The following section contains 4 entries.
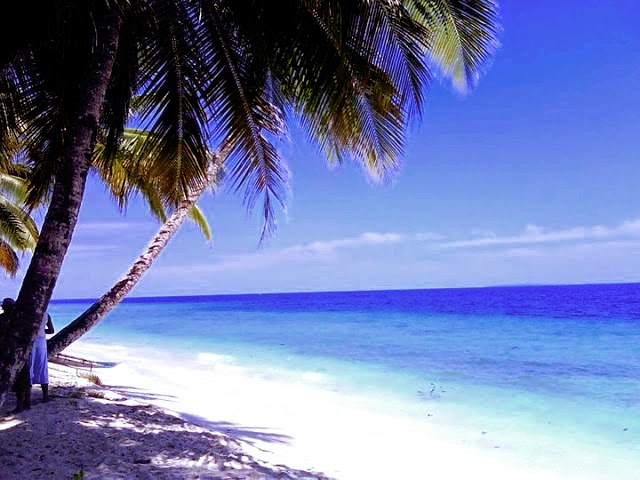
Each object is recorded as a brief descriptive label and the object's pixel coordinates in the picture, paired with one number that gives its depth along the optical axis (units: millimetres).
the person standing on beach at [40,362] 5453
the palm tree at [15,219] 12422
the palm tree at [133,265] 7074
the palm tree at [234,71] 4836
